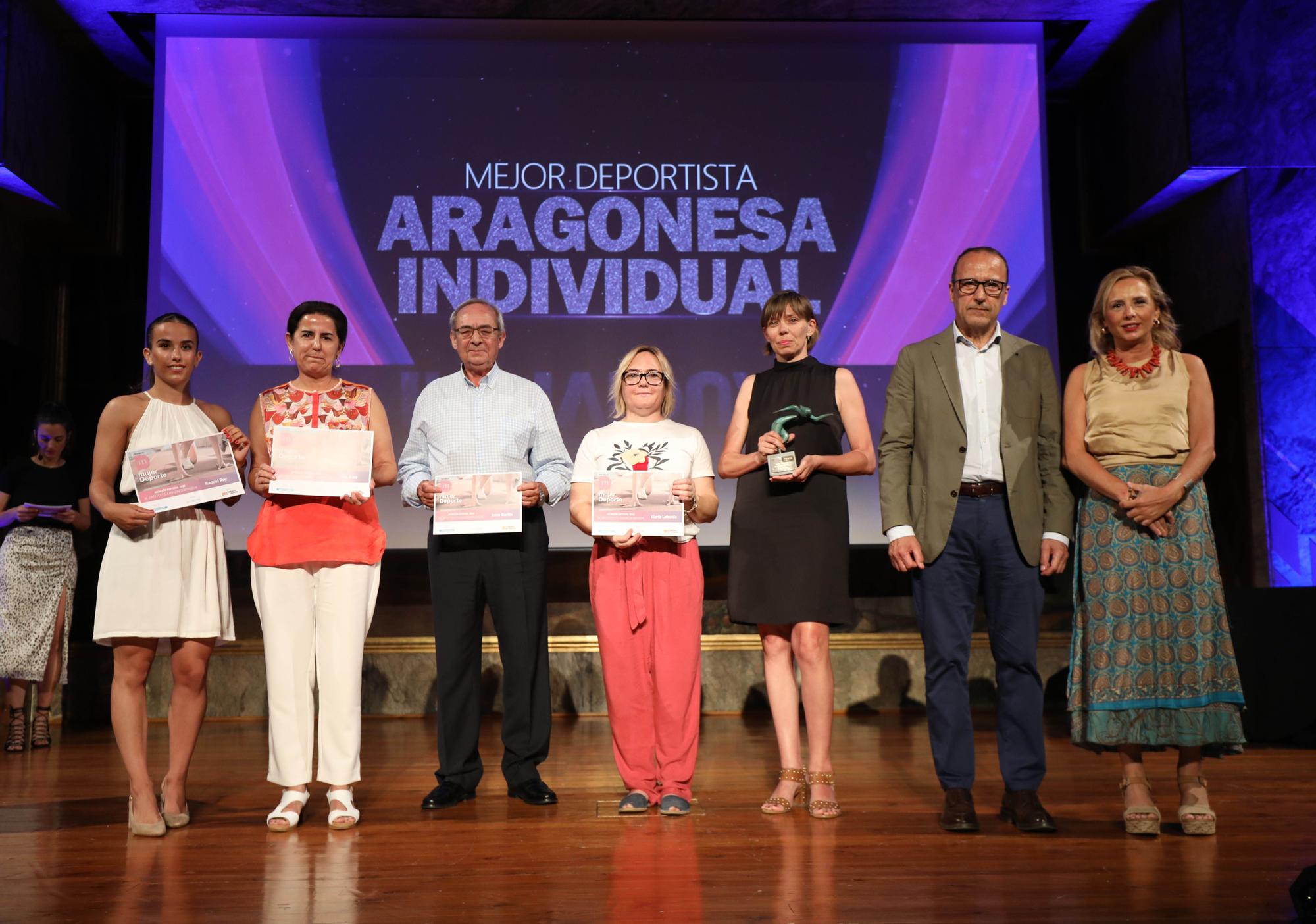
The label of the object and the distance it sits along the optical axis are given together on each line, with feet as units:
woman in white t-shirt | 10.92
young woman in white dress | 10.27
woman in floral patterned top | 10.50
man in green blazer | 9.98
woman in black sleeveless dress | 10.85
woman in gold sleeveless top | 9.59
